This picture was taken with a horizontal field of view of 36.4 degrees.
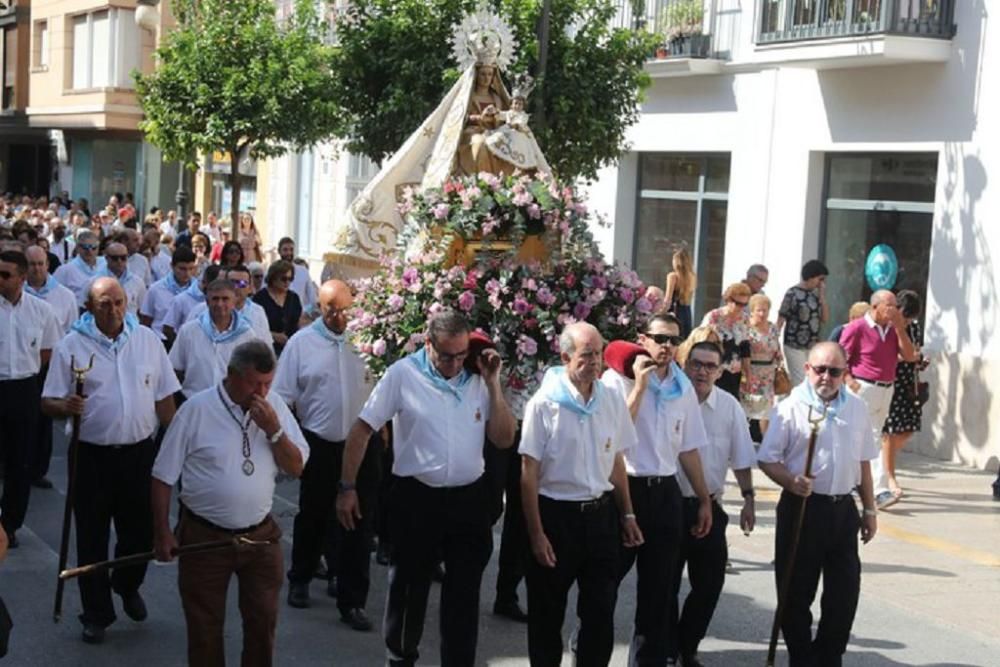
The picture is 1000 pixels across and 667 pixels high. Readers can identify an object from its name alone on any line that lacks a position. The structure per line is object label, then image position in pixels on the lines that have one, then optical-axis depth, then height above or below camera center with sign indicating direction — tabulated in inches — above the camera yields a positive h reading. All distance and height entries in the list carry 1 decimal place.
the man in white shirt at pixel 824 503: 293.3 -52.5
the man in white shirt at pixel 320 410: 349.4 -47.3
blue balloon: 657.6 -14.1
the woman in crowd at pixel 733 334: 509.7 -35.9
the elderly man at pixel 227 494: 258.5 -51.1
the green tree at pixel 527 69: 653.9 +61.0
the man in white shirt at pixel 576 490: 273.6 -49.2
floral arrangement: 346.3 -16.2
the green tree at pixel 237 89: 772.6 +55.3
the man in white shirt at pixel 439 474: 284.4 -49.7
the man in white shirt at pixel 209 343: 369.1 -35.5
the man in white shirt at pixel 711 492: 305.3 -54.0
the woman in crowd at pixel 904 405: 512.1 -57.7
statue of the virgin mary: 433.1 +18.4
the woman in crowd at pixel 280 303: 478.0 -32.8
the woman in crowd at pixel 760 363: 514.6 -45.7
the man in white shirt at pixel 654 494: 292.7 -52.3
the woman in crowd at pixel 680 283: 628.1 -24.6
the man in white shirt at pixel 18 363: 402.6 -47.0
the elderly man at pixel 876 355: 495.5 -39.6
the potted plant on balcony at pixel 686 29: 775.1 +99.9
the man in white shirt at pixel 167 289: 500.1 -31.6
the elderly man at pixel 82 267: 570.9 -29.5
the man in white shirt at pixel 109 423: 317.1 -48.3
